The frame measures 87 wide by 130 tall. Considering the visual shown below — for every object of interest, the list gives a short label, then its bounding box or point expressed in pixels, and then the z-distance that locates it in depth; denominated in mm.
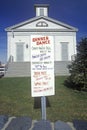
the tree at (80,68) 4479
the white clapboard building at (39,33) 10944
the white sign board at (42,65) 2276
